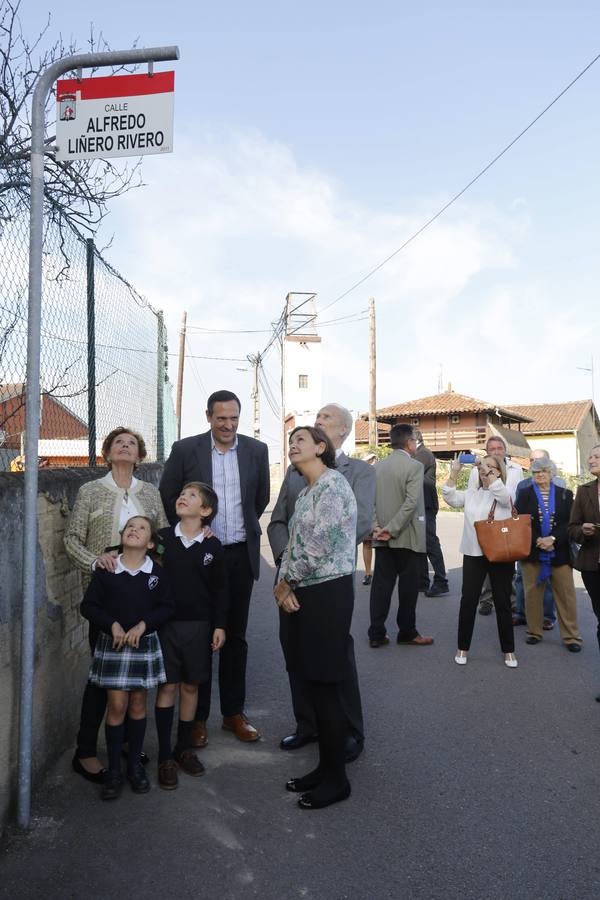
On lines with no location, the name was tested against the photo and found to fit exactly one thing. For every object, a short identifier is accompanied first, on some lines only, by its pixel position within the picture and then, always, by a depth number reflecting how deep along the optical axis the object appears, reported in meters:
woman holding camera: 5.90
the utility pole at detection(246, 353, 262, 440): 46.00
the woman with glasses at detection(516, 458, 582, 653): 6.63
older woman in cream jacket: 3.76
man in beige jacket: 6.62
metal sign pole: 3.19
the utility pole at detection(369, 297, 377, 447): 31.08
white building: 45.41
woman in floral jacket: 3.51
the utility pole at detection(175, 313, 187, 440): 38.34
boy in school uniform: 3.88
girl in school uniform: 3.59
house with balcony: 48.03
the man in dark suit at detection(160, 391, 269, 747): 4.41
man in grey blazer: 4.15
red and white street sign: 3.34
